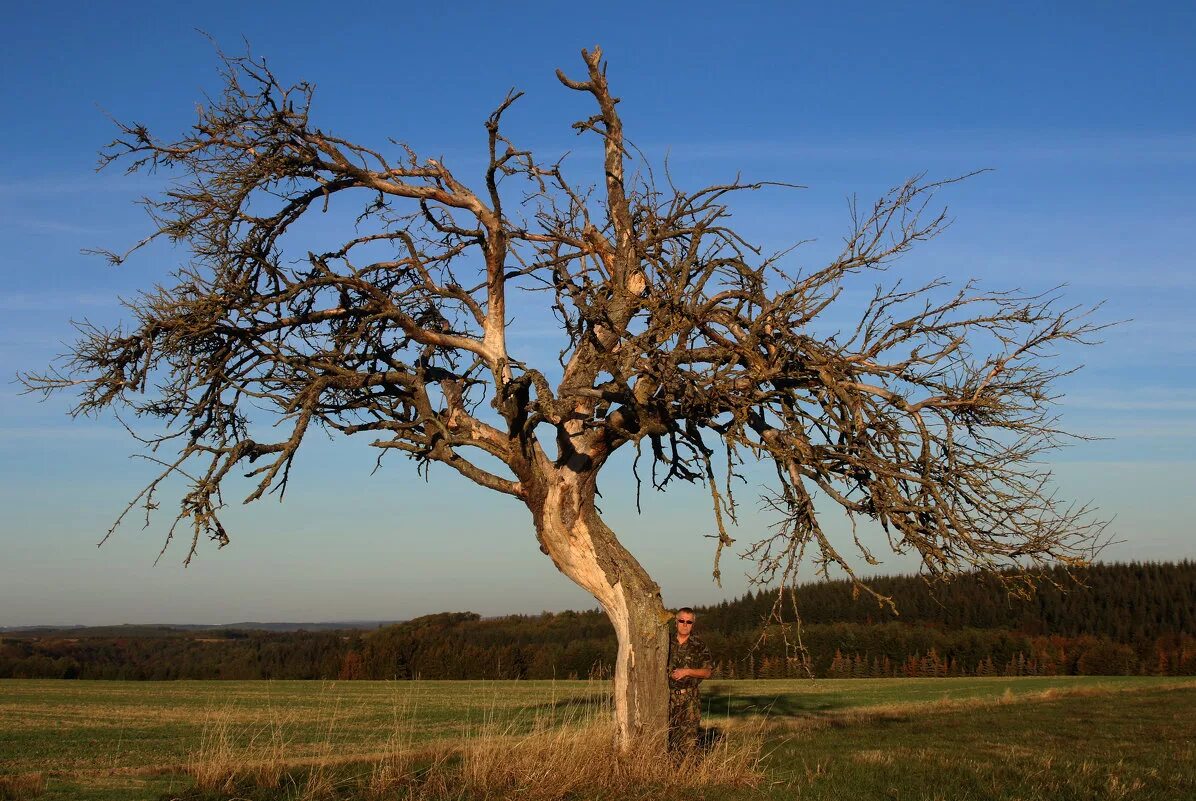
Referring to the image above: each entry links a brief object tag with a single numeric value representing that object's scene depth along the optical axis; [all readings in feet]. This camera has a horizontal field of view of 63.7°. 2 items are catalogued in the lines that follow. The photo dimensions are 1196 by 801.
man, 34.88
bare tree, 32.73
